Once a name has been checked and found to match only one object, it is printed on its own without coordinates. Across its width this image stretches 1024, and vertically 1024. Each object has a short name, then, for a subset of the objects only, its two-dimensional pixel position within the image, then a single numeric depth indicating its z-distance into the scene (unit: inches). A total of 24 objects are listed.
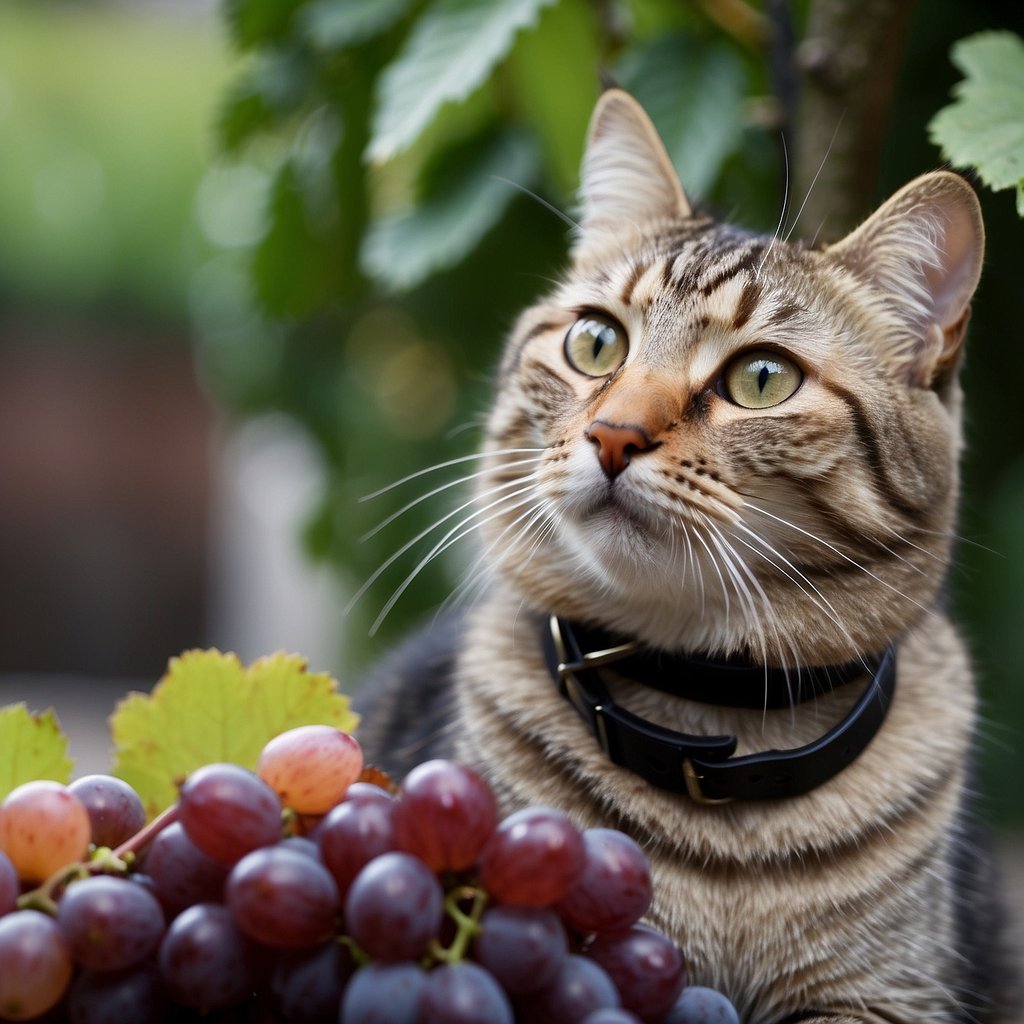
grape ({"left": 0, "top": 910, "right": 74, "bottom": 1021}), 21.1
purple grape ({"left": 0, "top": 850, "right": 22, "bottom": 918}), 21.6
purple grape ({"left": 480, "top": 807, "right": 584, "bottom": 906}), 21.3
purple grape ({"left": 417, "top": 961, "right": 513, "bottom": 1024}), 20.7
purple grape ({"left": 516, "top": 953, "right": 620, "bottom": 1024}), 21.4
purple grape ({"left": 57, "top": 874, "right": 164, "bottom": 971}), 21.3
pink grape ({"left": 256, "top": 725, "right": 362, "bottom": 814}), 22.4
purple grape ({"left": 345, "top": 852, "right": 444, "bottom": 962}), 20.9
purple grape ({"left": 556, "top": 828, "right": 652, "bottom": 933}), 21.8
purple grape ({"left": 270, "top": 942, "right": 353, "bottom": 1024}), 21.3
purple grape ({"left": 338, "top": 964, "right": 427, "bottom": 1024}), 20.8
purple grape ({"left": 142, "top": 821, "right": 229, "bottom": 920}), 21.9
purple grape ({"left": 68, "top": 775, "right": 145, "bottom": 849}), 22.6
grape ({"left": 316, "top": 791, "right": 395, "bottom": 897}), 21.7
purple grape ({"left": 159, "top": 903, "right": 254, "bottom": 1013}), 21.3
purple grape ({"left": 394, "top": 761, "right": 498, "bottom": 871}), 21.5
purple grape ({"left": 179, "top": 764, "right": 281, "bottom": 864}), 21.6
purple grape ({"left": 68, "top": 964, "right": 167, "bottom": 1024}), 21.4
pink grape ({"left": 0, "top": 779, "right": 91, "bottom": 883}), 21.8
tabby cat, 25.1
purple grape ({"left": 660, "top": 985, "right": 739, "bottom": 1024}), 22.3
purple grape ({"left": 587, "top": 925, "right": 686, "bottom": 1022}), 21.9
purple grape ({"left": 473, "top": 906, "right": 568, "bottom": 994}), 21.2
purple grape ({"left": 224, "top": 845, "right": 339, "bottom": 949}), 21.1
